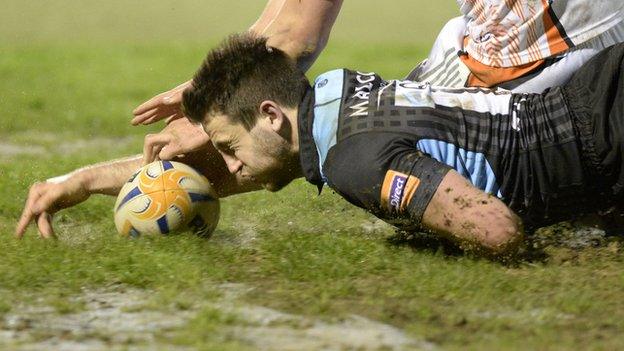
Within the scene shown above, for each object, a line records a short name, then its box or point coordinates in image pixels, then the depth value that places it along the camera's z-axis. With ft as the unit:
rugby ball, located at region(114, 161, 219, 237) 41.34
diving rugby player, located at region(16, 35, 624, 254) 36.35
